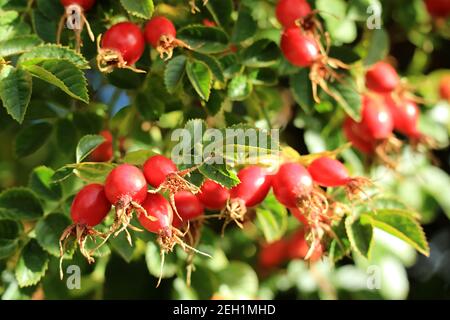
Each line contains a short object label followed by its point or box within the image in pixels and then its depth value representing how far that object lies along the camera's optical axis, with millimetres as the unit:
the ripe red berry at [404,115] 513
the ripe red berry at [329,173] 436
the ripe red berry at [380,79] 497
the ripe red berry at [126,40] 423
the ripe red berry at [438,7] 549
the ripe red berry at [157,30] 429
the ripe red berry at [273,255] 561
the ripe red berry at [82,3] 430
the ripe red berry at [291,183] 426
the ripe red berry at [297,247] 560
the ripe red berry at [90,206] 407
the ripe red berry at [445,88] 561
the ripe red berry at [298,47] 448
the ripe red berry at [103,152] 445
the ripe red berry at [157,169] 407
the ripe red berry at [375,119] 486
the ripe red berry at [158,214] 407
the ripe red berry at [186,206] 423
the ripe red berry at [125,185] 400
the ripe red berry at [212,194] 423
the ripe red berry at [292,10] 448
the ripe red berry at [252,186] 424
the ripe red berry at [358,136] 492
